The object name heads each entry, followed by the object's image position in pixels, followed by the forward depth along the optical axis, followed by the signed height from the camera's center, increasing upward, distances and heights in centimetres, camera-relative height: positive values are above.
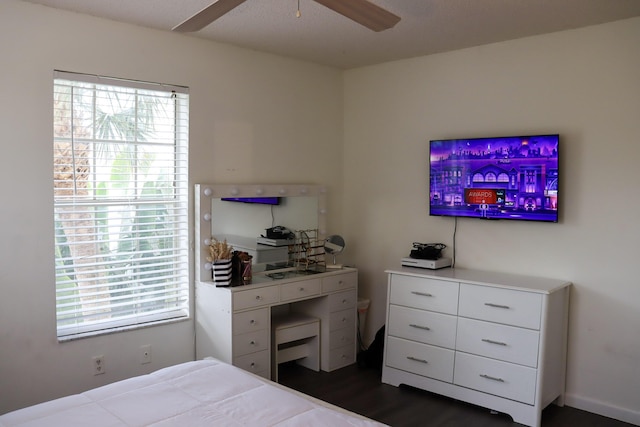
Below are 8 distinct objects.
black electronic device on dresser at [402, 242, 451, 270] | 405 -55
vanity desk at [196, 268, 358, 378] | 367 -97
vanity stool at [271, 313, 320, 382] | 402 -122
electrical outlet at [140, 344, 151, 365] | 366 -118
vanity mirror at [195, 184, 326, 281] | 387 -24
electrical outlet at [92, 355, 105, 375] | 344 -118
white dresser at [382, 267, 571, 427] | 338 -101
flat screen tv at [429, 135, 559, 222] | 363 +7
